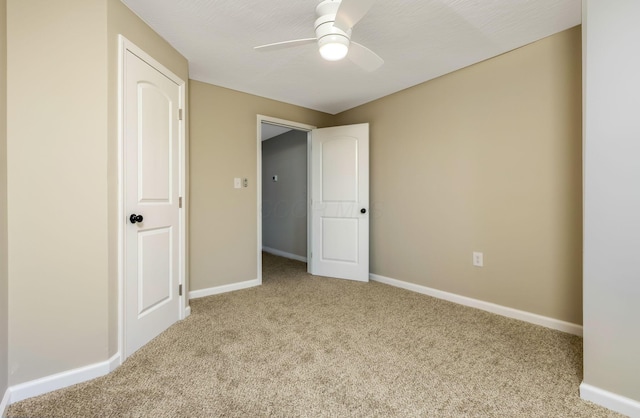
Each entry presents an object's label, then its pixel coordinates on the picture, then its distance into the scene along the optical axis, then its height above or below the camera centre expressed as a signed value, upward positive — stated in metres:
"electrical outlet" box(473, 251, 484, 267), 2.56 -0.47
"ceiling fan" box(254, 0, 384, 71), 1.61 +0.98
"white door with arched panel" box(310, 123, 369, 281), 3.49 +0.08
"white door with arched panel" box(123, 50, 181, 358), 1.80 +0.05
